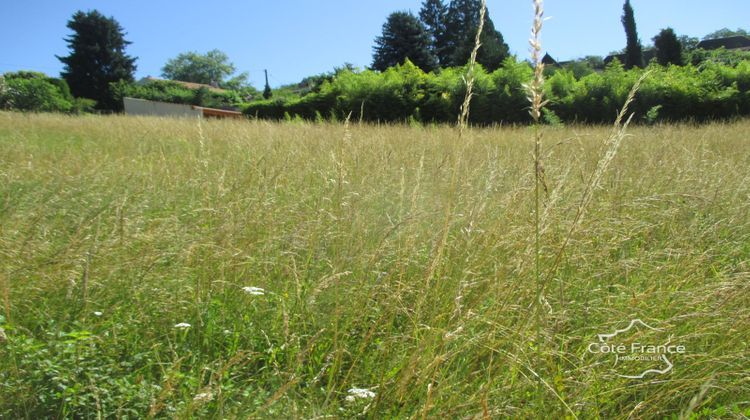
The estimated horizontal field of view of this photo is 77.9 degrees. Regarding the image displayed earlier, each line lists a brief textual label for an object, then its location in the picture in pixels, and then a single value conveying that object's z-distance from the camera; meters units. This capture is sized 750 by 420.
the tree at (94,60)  39.38
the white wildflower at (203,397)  0.96
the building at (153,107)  23.14
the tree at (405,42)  36.12
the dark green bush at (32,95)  21.31
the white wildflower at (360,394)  1.16
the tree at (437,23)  44.10
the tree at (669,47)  25.42
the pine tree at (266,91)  45.40
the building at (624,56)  32.97
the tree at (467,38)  23.67
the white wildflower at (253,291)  1.52
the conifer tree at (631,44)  28.72
